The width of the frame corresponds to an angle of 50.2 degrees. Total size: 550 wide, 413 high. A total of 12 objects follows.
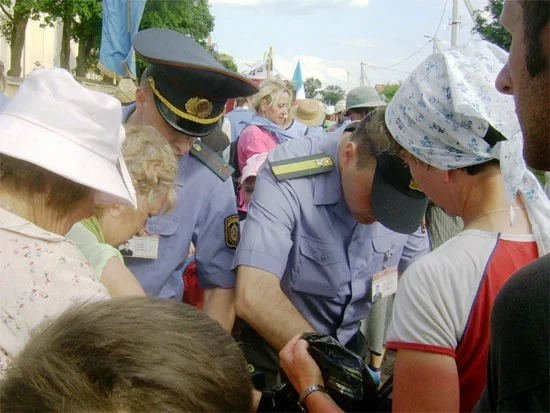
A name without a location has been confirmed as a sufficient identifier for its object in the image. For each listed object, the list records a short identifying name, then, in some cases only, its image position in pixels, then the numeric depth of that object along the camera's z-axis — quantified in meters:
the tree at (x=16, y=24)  30.81
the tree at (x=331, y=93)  69.38
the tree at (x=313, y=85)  77.01
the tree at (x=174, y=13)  35.41
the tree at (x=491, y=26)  24.50
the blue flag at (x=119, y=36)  7.36
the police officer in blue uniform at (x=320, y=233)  2.05
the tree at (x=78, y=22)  34.50
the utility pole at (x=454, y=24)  24.08
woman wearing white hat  1.19
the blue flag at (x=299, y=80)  13.60
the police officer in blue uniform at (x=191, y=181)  2.40
